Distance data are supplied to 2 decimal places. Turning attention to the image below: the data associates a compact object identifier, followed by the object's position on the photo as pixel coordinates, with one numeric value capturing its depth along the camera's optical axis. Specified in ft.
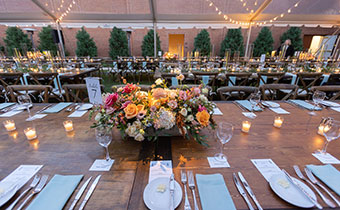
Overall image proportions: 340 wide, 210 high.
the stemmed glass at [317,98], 5.19
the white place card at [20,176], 2.43
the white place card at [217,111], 5.10
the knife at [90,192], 2.12
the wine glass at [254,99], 5.13
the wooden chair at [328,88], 6.68
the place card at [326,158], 2.98
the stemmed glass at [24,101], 4.84
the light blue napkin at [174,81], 11.90
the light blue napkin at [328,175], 2.45
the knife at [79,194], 2.13
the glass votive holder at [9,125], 3.93
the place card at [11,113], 4.85
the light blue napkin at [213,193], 2.13
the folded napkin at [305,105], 5.40
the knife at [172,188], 2.05
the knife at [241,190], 2.11
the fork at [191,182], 2.38
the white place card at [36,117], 4.60
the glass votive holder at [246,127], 3.92
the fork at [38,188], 2.15
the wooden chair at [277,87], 6.72
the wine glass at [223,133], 3.03
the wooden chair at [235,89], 6.47
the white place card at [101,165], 2.78
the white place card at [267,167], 2.69
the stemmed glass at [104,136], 2.94
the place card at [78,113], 4.90
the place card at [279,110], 5.18
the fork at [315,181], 2.24
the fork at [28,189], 2.11
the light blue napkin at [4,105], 5.46
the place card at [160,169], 2.66
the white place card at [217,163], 2.87
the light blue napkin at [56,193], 2.10
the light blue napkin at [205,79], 12.51
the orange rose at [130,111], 3.00
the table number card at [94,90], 4.08
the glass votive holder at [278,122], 4.17
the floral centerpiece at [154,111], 3.00
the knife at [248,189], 2.12
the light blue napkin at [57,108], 5.15
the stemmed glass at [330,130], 3.08
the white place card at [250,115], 4.85
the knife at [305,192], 2.12
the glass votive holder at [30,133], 3.56
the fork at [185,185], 2.12
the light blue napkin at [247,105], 5.39
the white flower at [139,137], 2.99
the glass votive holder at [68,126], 3.95
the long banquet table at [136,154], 2.33
